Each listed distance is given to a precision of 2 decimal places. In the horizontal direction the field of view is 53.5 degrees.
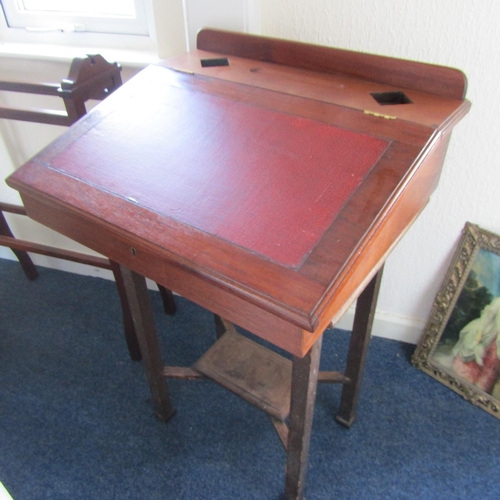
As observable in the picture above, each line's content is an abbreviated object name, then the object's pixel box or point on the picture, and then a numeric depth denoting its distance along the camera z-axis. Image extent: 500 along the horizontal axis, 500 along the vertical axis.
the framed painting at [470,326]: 1.69
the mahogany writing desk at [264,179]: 0.91
